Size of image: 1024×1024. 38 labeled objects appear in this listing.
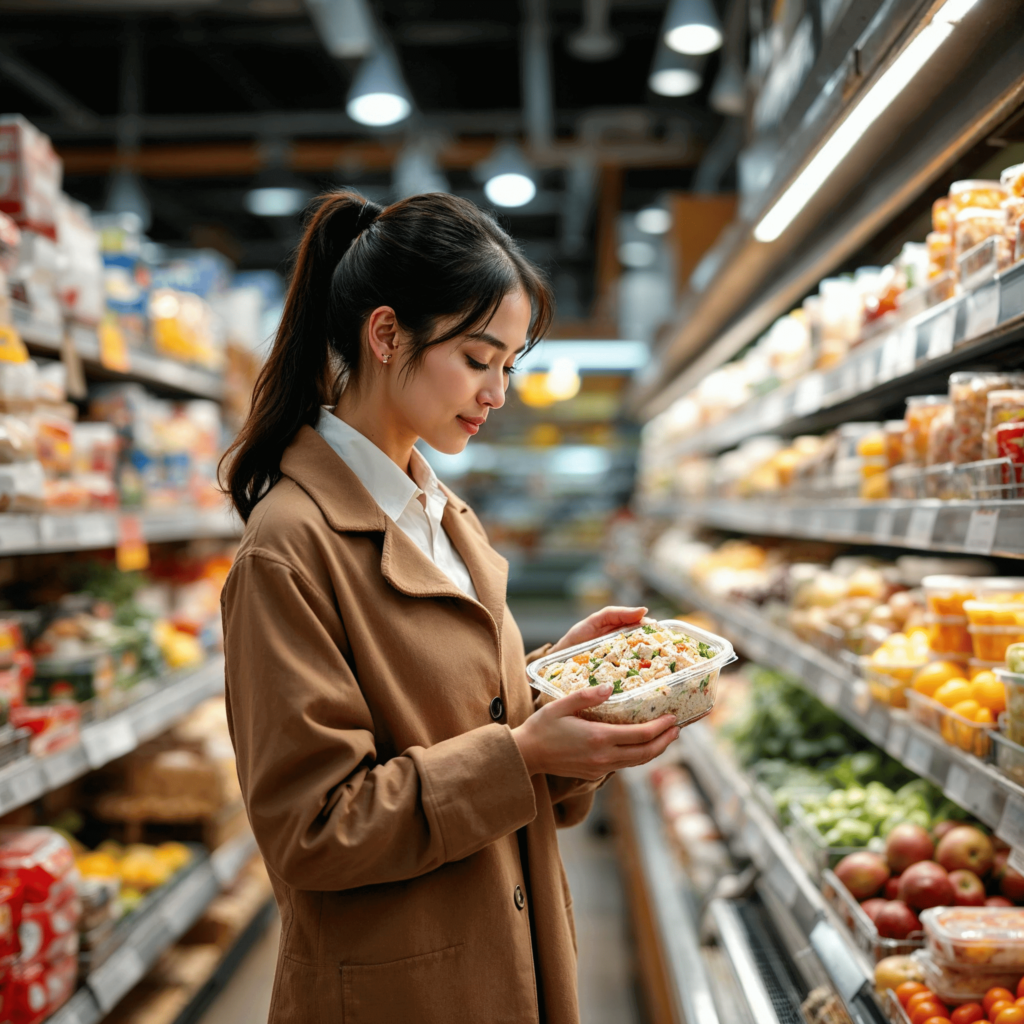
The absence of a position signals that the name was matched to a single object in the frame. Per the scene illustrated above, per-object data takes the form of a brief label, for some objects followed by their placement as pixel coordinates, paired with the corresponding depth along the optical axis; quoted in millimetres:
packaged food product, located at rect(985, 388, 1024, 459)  1525
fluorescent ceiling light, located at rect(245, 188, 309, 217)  8742
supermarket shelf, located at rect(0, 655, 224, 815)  2029
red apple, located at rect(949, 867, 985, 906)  1680
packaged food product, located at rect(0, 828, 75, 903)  2094
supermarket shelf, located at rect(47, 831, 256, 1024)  2207
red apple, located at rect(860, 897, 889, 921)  1711
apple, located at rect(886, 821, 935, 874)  1811
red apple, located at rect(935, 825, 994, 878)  1753
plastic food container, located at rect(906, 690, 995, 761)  1450
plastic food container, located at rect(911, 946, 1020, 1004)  1437
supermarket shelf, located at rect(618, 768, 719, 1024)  2244
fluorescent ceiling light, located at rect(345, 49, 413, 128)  5371
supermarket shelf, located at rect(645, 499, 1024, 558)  1397
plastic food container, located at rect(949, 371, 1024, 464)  1645
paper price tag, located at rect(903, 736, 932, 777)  1617
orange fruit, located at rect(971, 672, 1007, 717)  1482
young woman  1217
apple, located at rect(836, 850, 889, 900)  1804
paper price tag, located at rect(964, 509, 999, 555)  1427
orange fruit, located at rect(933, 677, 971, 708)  1570
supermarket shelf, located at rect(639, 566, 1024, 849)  1350
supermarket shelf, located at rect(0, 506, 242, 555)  2109
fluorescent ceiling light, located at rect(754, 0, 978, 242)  1432
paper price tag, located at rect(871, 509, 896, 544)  1900
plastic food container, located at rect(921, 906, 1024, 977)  1424
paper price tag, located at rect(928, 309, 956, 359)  1617
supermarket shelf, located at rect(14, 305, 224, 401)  2375
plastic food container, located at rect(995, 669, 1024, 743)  1360
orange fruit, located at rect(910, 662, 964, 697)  1683
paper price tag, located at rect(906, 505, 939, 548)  1690
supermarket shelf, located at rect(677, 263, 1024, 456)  1451
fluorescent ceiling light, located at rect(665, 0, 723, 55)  4680
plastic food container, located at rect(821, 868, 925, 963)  1615
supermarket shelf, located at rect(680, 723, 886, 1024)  1608
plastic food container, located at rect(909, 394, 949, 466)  1938
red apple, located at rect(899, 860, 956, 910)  1686
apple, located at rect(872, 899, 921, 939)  1652
